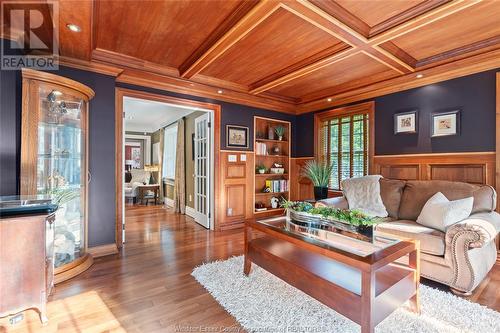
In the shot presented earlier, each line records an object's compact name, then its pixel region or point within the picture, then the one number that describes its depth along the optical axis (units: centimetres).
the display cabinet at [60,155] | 219
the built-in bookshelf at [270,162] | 485
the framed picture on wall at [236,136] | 432
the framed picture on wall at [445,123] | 306
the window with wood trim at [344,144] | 415
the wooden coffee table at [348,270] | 141
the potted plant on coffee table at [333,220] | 190
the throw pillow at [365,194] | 313
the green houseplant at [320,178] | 431
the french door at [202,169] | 427
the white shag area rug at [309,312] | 166
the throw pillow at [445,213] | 233
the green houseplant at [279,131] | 506
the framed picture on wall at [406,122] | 346
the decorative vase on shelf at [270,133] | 495
